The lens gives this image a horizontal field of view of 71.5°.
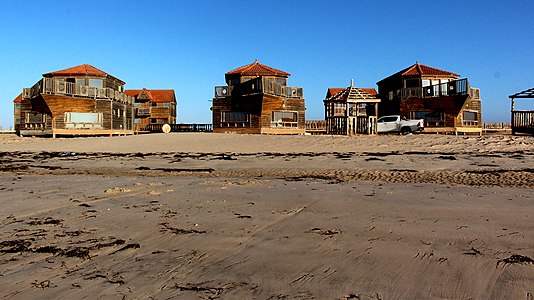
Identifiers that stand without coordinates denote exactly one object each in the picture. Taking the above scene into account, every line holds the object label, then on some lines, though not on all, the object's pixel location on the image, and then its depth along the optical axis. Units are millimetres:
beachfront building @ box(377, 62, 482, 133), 33847
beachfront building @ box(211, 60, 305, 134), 33375
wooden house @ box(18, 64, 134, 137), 31656
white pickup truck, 29617
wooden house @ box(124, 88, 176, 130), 58438
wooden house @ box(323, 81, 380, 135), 26000
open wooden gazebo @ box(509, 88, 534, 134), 29062
